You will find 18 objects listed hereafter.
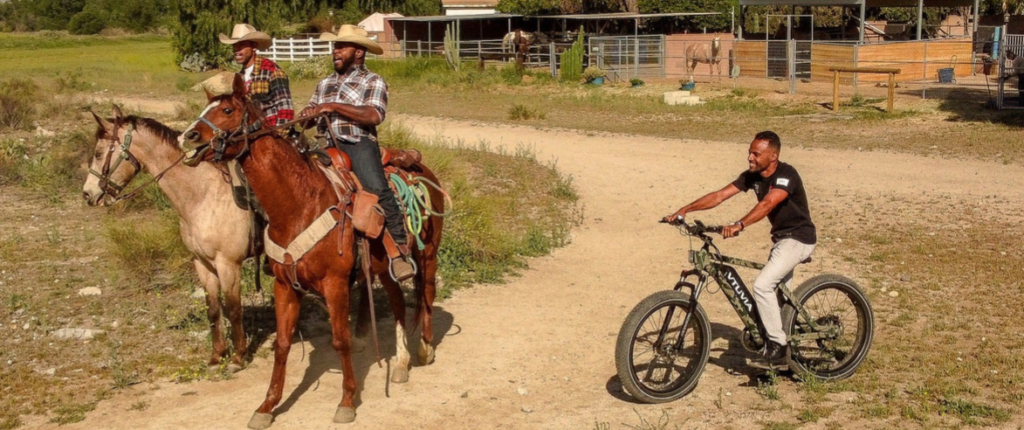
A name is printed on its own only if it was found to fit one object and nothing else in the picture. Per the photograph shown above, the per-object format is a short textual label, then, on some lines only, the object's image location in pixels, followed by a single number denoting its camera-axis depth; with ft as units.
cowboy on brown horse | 21.67
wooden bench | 72.92
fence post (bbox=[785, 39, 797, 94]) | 92.07
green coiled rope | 22.93
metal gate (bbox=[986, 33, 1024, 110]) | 73.10
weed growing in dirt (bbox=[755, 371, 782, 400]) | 21.85
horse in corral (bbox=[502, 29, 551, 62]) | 134.51
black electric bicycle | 20.90
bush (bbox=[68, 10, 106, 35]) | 269.17
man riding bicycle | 21.20
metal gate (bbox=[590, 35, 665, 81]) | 112.78
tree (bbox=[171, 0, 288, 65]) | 152.05
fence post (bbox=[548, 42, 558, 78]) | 117.70
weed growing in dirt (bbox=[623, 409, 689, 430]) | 20.21
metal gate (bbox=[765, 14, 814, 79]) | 104.68
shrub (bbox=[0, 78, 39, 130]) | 67.67
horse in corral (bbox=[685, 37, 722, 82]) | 112.88
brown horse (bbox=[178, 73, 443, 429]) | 19.16
